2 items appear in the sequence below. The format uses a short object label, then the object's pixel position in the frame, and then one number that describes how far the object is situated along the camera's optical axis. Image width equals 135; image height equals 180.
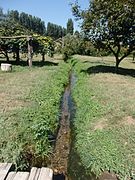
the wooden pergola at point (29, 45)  10.84
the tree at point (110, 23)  8.61
